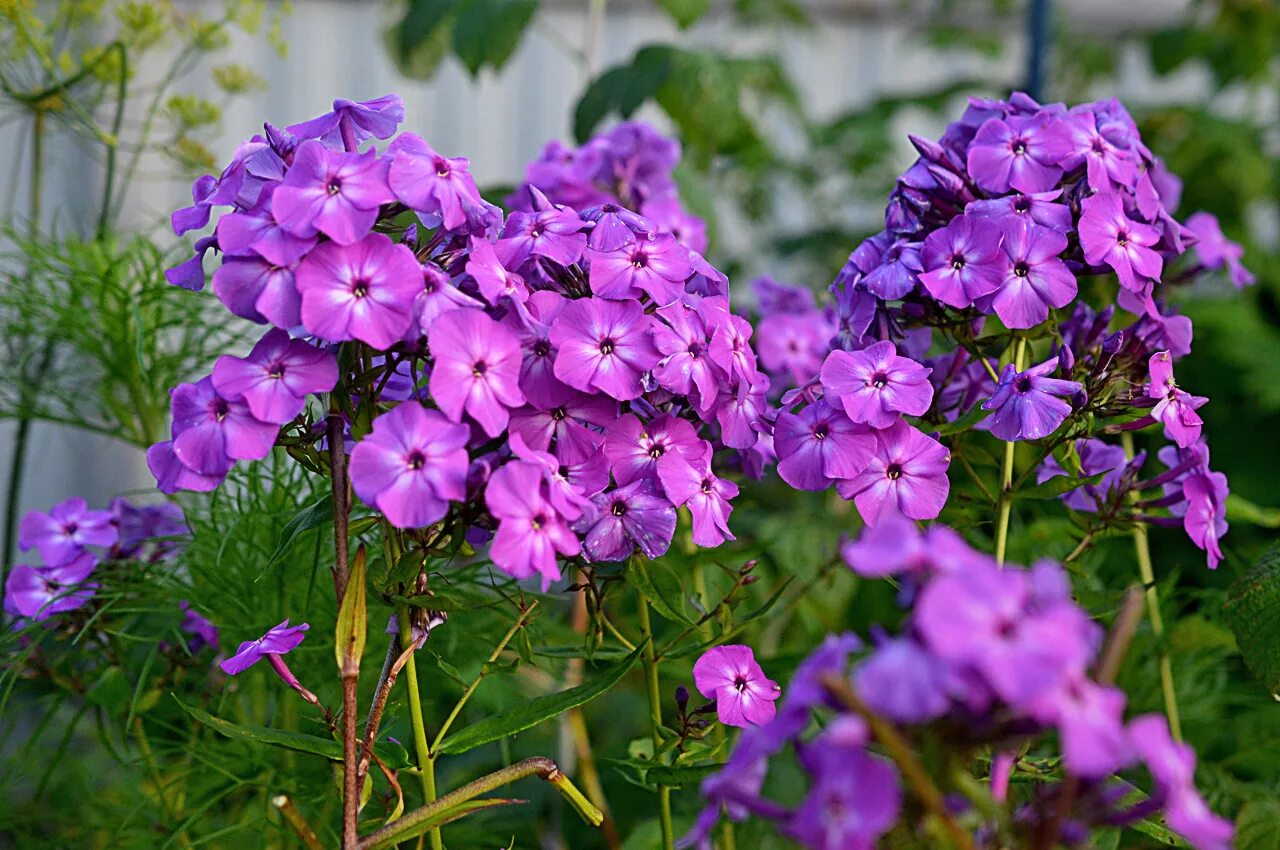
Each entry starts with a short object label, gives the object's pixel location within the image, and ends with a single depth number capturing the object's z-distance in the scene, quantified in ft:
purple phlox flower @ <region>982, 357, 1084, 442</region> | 2.07
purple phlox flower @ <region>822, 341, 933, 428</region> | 2.06
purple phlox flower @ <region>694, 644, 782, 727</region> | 2.13
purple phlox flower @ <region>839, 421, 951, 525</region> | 2.08
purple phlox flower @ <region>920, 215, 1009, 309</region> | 2.15
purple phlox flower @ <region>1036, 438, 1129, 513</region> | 2.52
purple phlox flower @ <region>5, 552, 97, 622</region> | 2.74
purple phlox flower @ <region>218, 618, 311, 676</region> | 1.96
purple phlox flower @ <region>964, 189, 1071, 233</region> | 2.21
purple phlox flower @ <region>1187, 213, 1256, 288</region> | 2.87
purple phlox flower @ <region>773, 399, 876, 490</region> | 2.07
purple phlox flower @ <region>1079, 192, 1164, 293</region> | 2.21
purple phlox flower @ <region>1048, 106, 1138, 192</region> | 2.28
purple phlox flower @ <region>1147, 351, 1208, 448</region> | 2.18
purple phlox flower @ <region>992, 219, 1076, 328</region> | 2.15
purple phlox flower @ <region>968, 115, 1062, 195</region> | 2.29
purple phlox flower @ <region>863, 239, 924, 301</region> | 2.21
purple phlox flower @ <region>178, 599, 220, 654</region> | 2.92
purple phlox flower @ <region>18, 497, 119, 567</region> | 2.84
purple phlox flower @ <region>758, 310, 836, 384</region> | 3.07
